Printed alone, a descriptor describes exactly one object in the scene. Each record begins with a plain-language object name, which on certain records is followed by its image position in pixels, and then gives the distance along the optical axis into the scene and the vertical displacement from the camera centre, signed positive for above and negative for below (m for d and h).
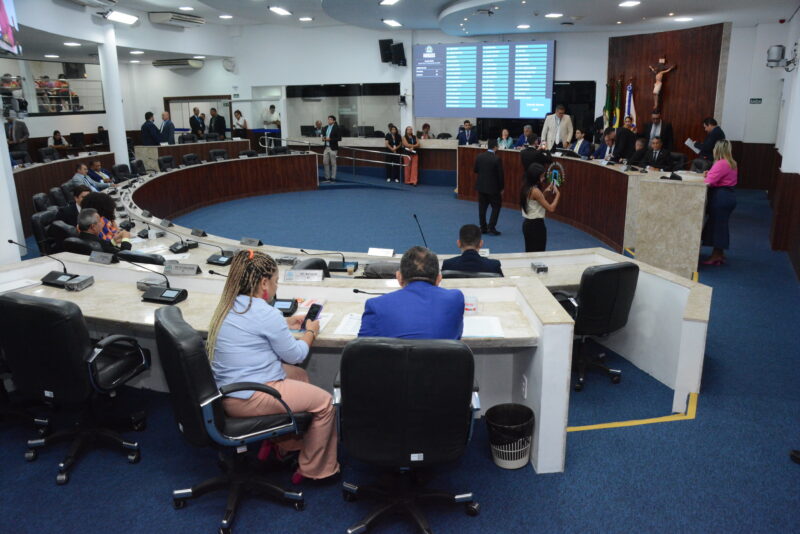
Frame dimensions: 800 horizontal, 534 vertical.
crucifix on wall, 11.38 +0.84
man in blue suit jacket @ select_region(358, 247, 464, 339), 2.57 -0.78
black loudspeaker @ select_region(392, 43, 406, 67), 14.46 +1.44
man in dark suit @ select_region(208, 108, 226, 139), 15.65 -0.15
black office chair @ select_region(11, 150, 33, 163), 9.80 -0.62
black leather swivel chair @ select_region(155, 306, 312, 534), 2.38 -1.12
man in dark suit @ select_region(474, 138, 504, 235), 8.42 -0.84
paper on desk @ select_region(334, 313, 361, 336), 2.96 -0.99
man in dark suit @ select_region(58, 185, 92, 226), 6.17 -1.00
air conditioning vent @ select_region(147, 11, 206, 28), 13.19 +2.05
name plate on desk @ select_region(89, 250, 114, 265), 4.04 -0.89
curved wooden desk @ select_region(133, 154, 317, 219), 9.88 -1.20
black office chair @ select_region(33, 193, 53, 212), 6.74 -0.90
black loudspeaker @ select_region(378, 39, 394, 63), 14.57 +1.57
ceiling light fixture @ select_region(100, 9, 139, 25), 10.99 +1.76
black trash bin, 2.93 -1.46
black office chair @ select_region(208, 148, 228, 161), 12.41 -0.72
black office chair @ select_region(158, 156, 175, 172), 10.88 -0.80
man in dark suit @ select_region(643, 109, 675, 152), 11.05 -0.22
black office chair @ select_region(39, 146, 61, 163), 10.40 -0.63
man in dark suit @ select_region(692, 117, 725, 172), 9.45 -0.31
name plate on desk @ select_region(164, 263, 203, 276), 3.73 -0.89
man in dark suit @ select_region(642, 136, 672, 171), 8.74 -0.57
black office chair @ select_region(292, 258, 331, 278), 3.82 -0.89
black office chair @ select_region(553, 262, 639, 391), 3.73 -1.08
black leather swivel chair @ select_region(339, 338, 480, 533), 2.20 -1.00
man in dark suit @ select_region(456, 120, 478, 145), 13.10 -0.37
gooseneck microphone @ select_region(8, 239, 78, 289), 3.79 -0.97
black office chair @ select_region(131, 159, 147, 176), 11.16 -0.89
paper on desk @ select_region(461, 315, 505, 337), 2.90 -0.97
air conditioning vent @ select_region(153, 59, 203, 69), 16.64 +1.40
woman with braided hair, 2.58 -0.92
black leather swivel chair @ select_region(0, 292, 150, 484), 2.77 -1.08
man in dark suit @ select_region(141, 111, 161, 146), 12.95 -0.35
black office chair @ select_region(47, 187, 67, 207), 7.85 -0.99
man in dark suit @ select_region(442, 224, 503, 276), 3.87 -0.85
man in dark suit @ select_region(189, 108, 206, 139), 15.48 -0.17
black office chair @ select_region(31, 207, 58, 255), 5.63 -1.04
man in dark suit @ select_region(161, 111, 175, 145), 14.10 -0.32
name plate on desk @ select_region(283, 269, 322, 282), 3.56 -0.88
